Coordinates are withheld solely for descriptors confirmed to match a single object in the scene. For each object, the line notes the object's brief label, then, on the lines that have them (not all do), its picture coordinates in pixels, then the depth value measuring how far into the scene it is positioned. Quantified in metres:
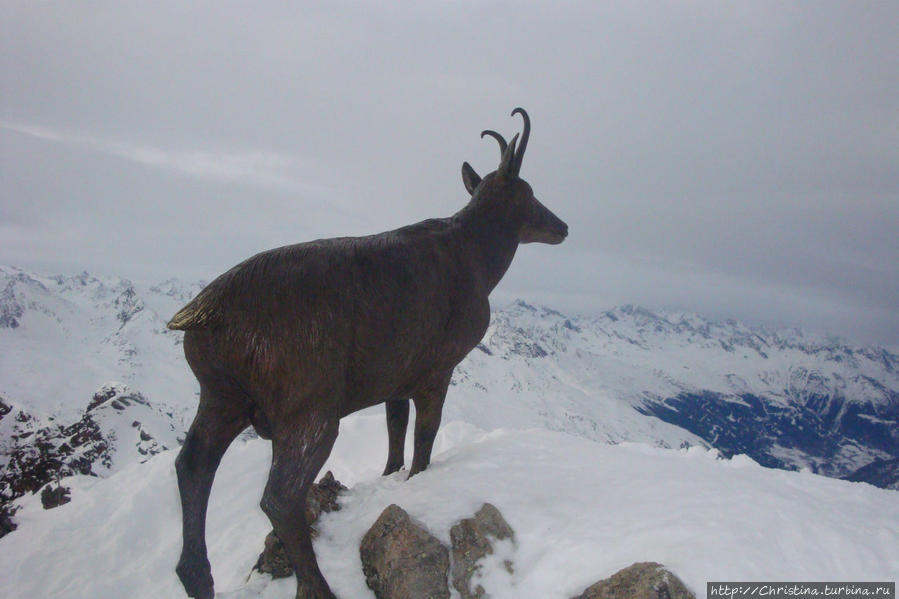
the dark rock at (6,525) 11.05
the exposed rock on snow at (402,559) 4.83
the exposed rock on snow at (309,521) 5.51
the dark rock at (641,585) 4.05
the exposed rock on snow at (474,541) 4.92
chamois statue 4.65
